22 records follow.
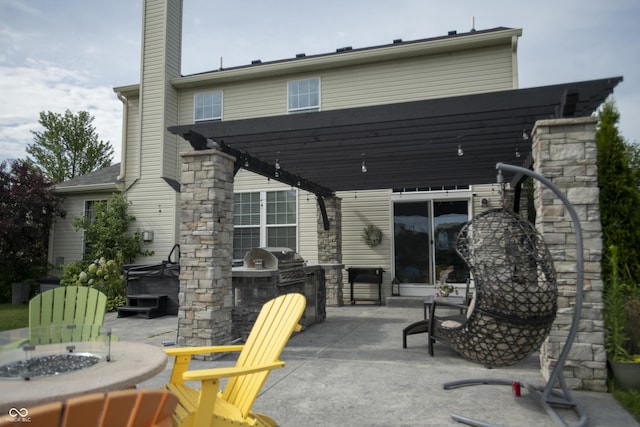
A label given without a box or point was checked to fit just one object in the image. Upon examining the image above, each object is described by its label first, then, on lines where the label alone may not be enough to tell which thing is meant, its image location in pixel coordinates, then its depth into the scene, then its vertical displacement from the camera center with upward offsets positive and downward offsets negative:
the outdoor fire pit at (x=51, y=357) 1.82 -0.59
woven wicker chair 3.06 -0.47
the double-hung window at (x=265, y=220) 10.19 +0.47
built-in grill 5.63 -0.60
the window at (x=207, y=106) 10.72 +3.51
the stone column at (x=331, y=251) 9.43 -0.28
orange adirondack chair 1.03 -0.47
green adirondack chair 3.77 -0.65
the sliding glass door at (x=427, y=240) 9.33 -0.02
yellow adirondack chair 1.92 -0.75
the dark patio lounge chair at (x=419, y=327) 5.19 -1.13
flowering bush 9.09 -0.95
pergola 4.21 +1.32
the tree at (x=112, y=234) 10.17 +0.12
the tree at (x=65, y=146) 19.64 +4.49
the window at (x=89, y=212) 11.19 +0.74
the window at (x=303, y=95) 10.02 +3.55
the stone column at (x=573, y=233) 3.80 +0.06
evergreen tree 5.91 +0.54
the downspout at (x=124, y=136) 10.97 +2.80
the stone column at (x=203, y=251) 4.90 -0.15
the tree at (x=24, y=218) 10.66 +0.53
